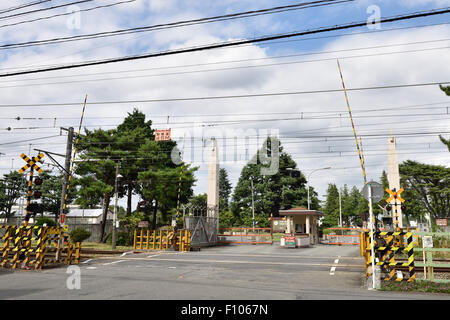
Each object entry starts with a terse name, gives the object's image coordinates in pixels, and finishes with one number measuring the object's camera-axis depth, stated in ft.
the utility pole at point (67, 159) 59.62
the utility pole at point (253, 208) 176.06
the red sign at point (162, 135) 102.80
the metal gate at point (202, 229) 84.38
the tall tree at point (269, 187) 191.01
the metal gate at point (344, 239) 108.68
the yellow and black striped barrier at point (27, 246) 42.12
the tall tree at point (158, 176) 106.01
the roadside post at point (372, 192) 32.83
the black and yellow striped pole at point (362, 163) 40.35
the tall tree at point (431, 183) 153.48
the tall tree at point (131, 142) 108.88
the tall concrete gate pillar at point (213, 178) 106.12
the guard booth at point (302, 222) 97.81
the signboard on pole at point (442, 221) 85.06
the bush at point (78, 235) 97.86
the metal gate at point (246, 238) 104.22
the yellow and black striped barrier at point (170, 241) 75.77
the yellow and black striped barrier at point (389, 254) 32.49
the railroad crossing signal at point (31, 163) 47.23
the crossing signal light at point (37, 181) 46.45
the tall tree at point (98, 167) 101.96
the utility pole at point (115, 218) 75.85
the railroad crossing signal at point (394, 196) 62.78
